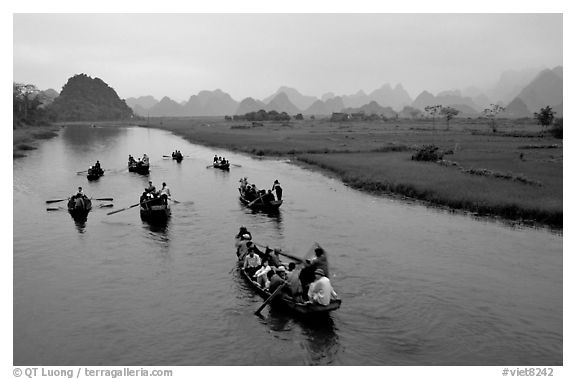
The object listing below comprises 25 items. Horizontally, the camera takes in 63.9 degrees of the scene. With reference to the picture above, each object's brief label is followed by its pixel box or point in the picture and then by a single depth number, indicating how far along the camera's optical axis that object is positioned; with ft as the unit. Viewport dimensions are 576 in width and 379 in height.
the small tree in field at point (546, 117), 255.70
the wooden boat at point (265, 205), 91.45
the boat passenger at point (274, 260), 55.98
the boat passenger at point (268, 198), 91.66
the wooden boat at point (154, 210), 83.52
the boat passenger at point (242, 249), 59.96
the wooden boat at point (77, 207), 88.99
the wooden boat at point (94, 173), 133.00
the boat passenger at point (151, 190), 92.06
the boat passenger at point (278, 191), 93.93
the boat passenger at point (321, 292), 44.11
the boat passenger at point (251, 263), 55.49
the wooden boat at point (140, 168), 145.89
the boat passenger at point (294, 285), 46.75
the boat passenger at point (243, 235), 60.85
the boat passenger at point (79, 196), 89.86
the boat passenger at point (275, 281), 49.14
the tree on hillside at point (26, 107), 338.34
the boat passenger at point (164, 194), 85.97
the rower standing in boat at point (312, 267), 47.14
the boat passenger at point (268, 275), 51.03
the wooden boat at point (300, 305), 44.08
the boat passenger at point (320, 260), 48.11
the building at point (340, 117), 471.05
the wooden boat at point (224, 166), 149.89
